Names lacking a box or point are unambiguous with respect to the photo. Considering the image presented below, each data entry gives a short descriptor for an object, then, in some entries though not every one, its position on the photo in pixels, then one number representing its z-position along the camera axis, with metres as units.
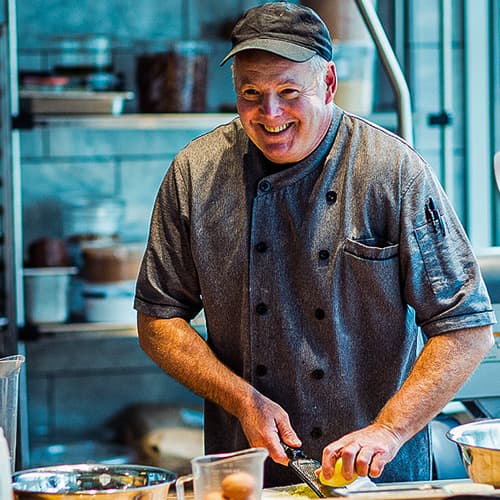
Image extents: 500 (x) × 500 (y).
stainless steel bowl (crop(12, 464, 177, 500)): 2.36
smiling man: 2.76
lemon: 2.50
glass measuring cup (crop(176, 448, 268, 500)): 2.28
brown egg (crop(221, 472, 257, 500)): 2.28
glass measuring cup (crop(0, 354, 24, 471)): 2.43
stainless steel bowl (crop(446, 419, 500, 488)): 2.50
